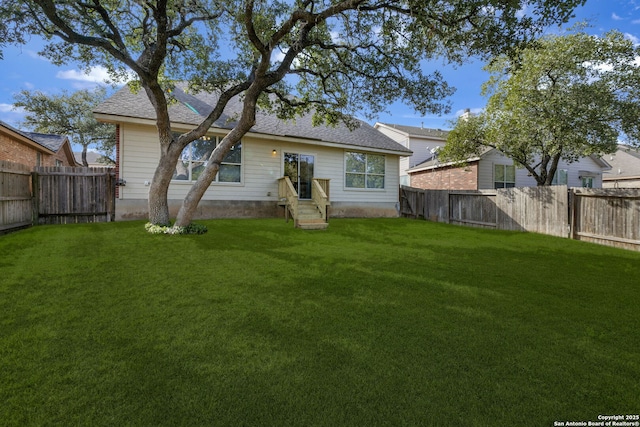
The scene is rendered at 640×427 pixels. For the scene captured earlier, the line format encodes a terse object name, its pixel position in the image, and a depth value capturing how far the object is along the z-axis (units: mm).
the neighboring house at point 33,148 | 11758
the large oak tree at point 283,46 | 6102
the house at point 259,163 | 9164
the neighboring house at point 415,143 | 21641
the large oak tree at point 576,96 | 9969
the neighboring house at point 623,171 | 20867
